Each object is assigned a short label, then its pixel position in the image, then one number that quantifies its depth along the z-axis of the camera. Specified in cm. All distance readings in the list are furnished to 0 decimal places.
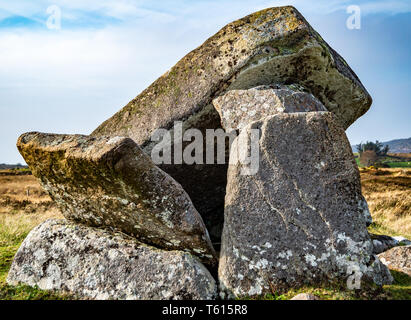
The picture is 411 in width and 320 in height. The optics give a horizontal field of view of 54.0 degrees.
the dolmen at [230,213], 501
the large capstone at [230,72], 644
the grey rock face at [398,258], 627
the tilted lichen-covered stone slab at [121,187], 496
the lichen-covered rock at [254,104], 590
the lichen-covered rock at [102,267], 497
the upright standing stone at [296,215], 502
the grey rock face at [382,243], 770
